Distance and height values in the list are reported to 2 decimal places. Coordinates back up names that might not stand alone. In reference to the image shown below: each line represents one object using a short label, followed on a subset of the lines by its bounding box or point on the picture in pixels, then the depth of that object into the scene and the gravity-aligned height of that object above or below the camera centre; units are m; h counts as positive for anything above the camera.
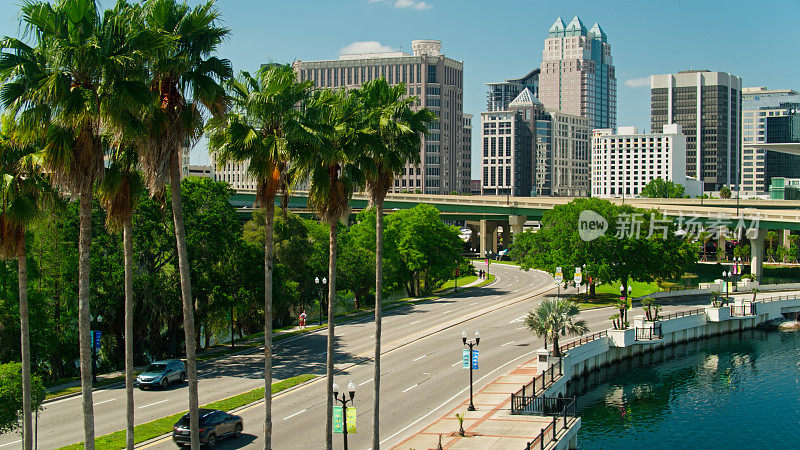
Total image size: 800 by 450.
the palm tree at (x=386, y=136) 29.03 +2.58
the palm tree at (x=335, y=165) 27.00 +1.37
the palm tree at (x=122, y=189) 21.17 +0.42
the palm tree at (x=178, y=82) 20.45 +3.28
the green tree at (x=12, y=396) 28.42 -7.11
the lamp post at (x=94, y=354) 48.10 -9.34
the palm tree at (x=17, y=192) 23.83 +0.37
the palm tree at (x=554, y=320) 49.59 -7.50
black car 33.75 -9.91
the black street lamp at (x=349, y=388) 28.23 -6.85
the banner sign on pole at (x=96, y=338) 45.84 -7.90
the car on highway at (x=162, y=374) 45.53 -10.11
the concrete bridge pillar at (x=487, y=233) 156.51 -6.06
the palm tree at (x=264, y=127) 24.48 +2.44
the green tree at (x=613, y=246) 83.50 -4.75
